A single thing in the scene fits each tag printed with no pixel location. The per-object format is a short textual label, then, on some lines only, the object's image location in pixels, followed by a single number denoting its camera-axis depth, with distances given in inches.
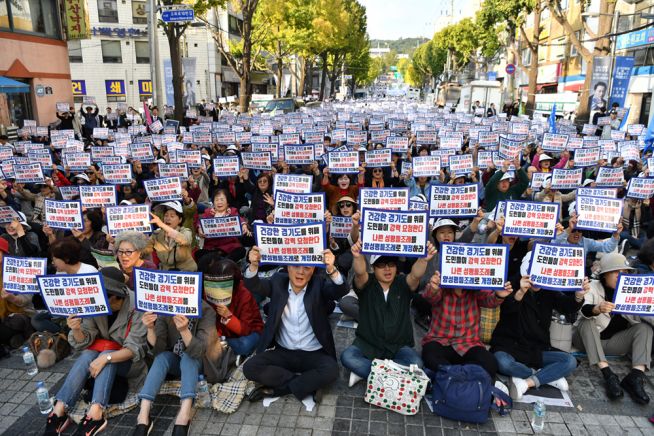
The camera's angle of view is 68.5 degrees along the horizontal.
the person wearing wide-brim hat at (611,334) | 197.0
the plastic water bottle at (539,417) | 173.0
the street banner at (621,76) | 911.0
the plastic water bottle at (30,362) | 212.8
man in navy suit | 190.2
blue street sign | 687.7
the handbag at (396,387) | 182.9
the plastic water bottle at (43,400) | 182.5
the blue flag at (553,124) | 628.3
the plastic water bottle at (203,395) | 189.0
